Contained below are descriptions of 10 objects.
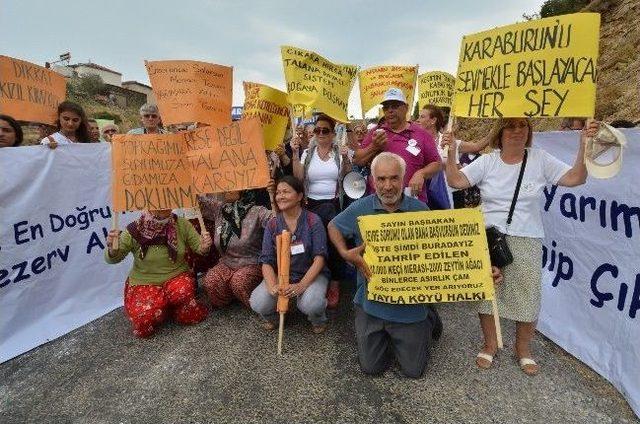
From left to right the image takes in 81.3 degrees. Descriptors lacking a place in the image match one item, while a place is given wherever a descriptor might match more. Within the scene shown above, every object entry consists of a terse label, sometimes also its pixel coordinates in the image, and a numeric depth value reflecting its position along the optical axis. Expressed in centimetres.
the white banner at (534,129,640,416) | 279
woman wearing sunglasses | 414
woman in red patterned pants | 369
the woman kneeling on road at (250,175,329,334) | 355
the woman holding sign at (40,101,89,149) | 442
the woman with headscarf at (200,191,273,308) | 396
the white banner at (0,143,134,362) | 359
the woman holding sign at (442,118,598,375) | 286
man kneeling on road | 295
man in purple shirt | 369
